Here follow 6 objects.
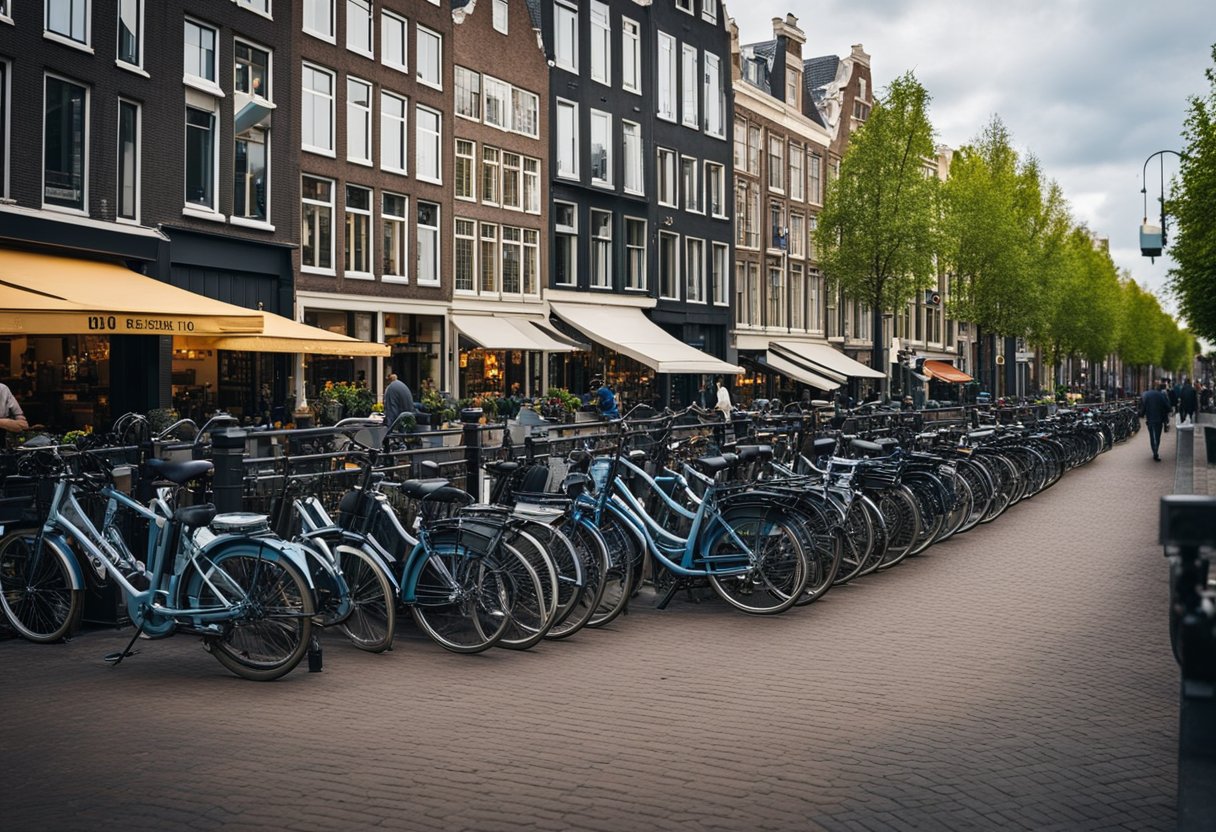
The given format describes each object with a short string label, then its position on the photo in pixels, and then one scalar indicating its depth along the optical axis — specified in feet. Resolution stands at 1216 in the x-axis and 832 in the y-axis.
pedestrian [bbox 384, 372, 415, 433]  66.28
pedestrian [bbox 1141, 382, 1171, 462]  97.39
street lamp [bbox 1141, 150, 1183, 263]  105.60
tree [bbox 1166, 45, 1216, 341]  105.09
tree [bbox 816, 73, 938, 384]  135.33
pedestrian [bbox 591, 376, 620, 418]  88.16
